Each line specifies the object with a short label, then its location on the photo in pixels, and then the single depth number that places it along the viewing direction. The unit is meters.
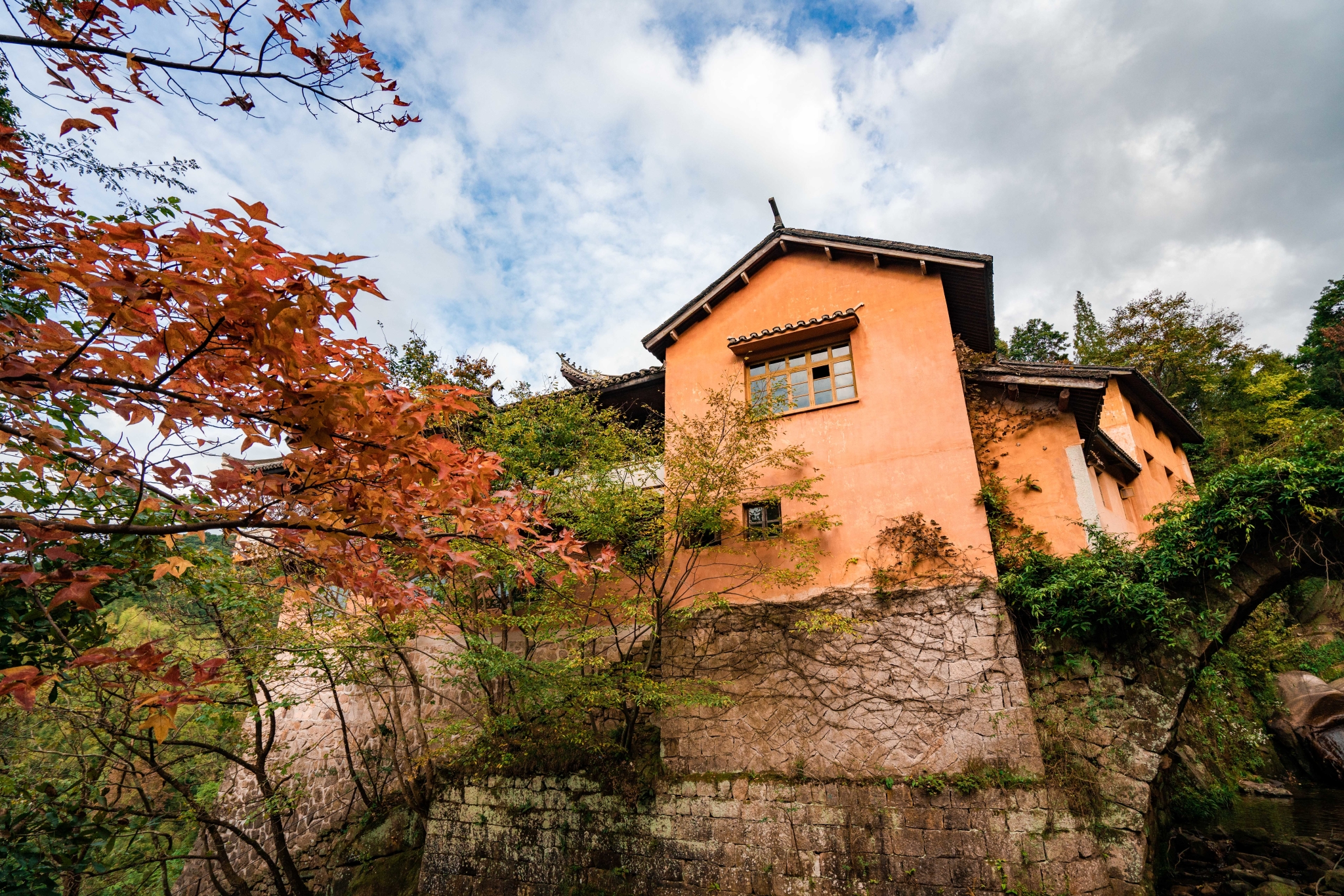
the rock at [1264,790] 11.41
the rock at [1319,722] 11.80
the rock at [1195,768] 9.50
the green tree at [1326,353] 23.50
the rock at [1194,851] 7.85
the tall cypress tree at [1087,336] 25.58
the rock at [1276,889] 6.44
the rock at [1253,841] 8.22
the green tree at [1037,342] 31.36
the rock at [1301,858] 7.30
